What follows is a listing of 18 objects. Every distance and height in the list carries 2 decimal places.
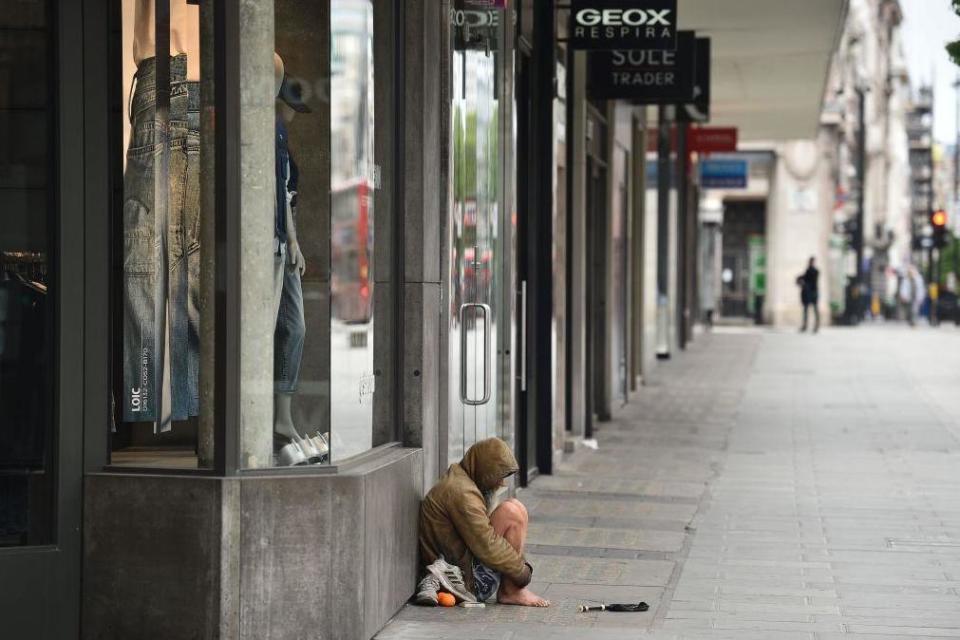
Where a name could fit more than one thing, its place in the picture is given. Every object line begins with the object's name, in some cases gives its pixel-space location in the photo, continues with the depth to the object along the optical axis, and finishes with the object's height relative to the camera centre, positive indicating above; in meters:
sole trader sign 30.05 +1.41
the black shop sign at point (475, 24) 18.80 +1.20
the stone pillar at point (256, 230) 13.43 +0.00
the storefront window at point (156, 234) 14.08 -0.02
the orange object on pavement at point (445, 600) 15.57 -1.73
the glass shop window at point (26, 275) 13.41 -0.19
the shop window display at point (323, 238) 13.98 -0.04
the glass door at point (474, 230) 18.56 +0.01
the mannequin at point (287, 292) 13.84 -0.27
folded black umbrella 15.40 -1.75
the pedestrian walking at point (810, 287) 79.19 -1.35
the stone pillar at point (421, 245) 16.37 -0.07
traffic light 98.87 +0.13
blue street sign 76.25 +1.30
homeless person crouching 15.42 -1.43
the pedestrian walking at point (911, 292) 98.59 -2.04
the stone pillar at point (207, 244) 13.54 -0.06
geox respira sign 25.05 +1.56
